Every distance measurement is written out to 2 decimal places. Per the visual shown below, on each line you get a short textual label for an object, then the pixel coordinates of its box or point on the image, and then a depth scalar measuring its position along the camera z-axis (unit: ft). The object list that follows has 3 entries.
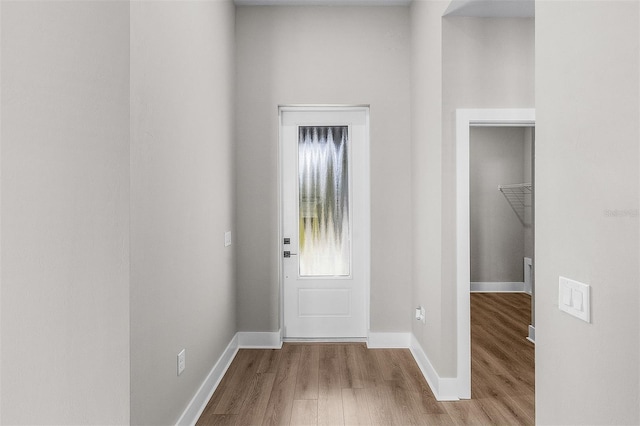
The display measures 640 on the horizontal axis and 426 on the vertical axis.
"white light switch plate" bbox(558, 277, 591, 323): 3.70
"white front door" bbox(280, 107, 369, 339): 11.71
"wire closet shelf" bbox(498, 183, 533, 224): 18.19
